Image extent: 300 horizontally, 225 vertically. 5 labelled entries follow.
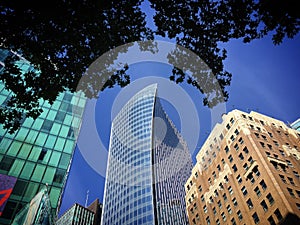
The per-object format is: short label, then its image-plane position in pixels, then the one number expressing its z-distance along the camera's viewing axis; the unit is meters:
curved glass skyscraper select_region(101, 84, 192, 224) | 96.69
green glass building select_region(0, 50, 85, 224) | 26.35
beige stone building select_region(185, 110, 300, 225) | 36.91
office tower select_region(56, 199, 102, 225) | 111.56
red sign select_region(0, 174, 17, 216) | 22.62
